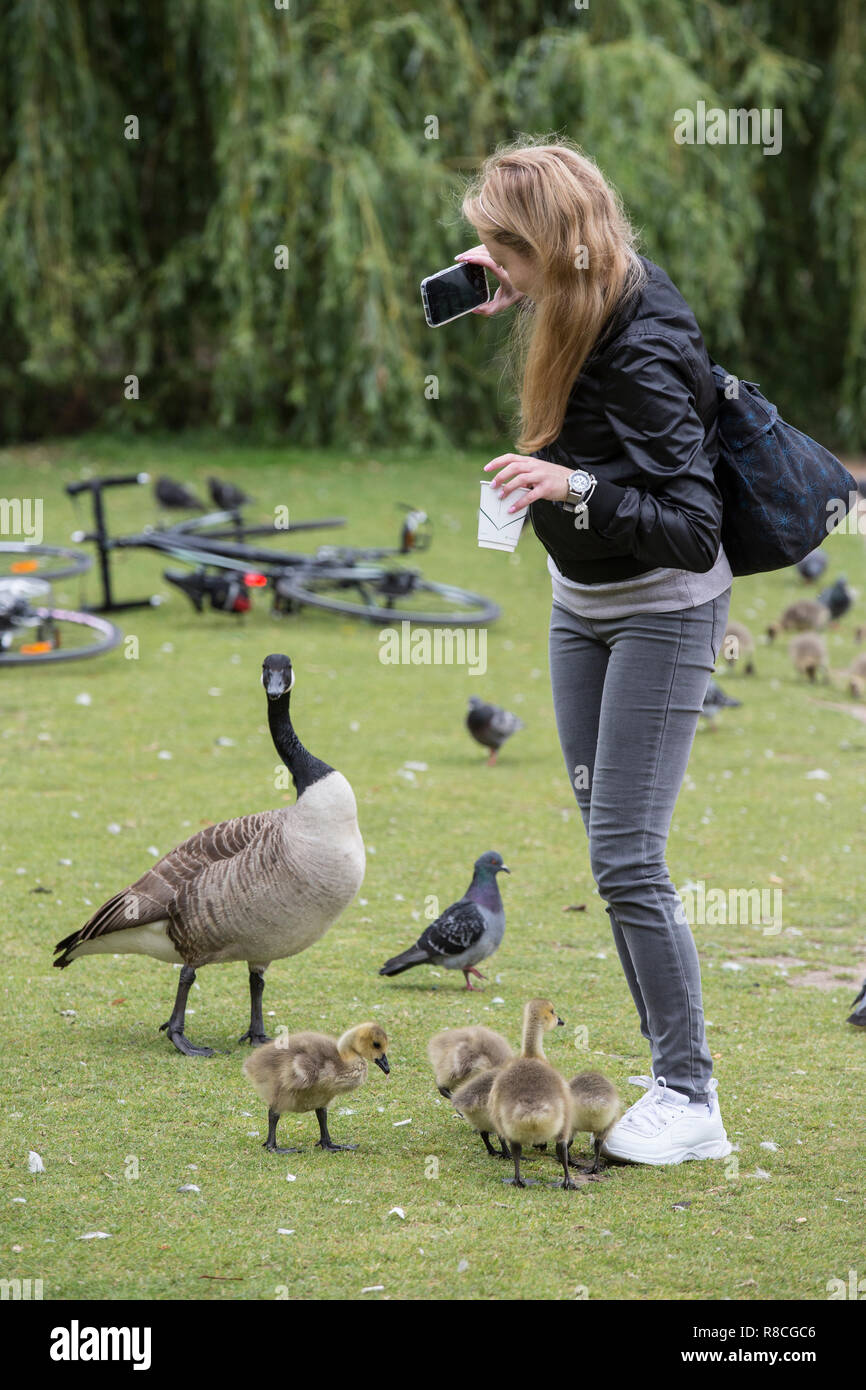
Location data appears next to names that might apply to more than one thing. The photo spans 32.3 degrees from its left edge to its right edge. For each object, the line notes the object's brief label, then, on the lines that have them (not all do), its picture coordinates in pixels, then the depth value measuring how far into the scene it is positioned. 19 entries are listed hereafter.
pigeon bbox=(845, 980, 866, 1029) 5.29
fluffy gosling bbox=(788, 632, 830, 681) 11.95
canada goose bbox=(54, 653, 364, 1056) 4.72
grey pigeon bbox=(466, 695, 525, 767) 9.06
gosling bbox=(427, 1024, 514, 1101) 4.44
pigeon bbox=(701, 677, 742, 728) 10.13
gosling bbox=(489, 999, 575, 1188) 3.90
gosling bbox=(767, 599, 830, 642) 13.09
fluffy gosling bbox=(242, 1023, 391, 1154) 4.16
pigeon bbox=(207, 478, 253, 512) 15.73
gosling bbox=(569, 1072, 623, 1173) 4.04
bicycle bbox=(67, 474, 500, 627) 12.39
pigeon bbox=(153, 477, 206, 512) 16.16
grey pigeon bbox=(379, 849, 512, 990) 5.50
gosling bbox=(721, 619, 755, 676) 11.58
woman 3.56
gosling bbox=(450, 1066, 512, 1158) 4.18
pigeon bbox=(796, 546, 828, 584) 15.05
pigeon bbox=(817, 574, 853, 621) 13.85
